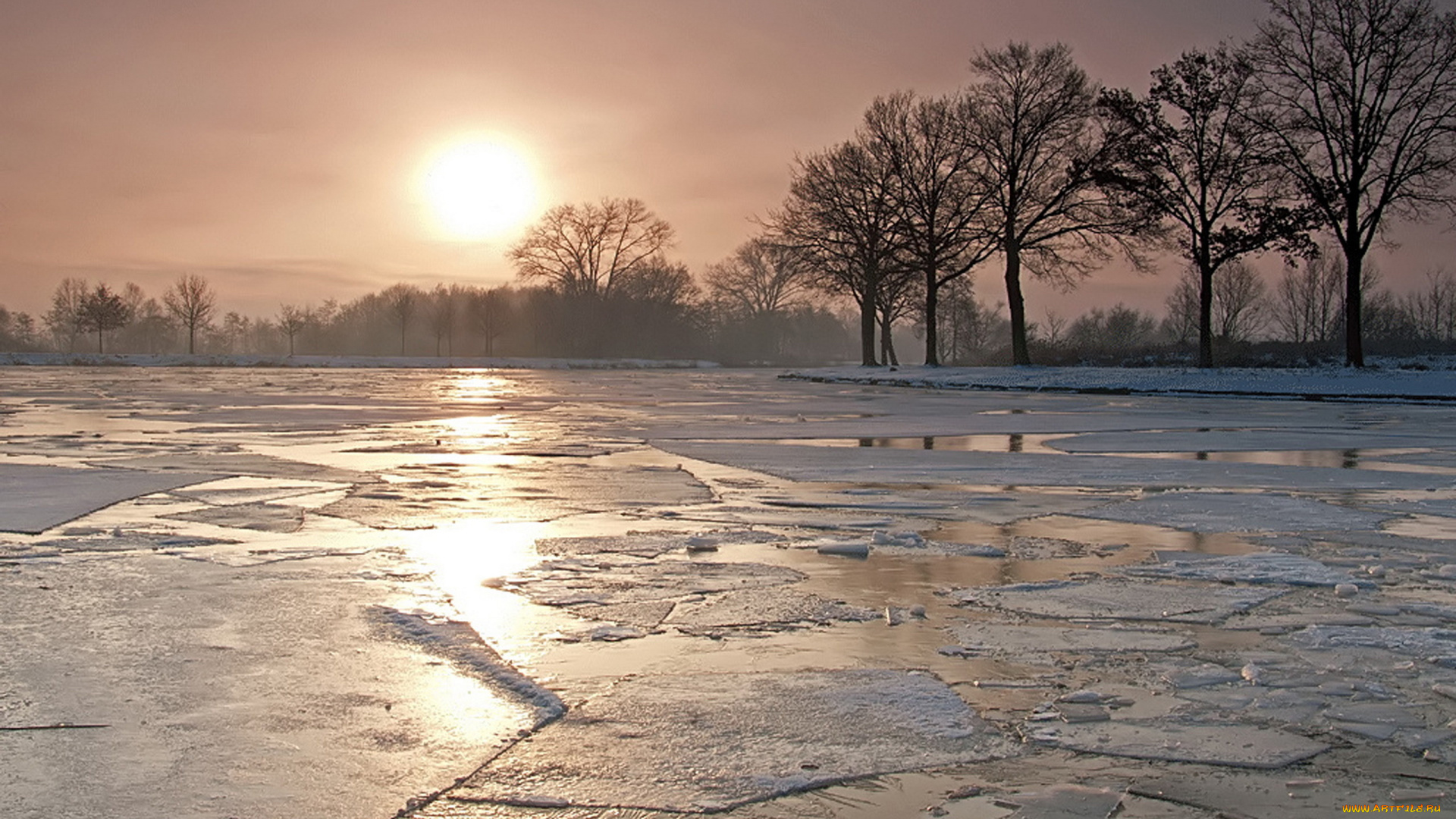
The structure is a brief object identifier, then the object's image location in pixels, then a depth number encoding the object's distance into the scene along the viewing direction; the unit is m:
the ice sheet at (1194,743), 3.36
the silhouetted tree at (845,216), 49.19
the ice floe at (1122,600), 5.12
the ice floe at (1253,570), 5.89
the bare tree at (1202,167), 36.19
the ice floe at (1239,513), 7.71
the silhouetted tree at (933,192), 46.06
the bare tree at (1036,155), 41.62
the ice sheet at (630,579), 5.44
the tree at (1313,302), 87.56
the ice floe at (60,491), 7.46
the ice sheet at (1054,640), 4.54
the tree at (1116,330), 85.19
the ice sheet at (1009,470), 10.33
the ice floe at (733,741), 3.08
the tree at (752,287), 104.69
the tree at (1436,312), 96.38
